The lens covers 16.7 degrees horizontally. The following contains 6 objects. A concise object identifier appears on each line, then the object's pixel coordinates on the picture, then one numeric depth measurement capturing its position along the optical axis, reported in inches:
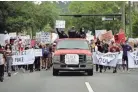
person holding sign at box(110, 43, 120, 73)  1024.2
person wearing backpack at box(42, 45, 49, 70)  1129.4
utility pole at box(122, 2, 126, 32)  1755.7
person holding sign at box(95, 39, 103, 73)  1025.4
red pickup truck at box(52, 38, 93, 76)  858.8
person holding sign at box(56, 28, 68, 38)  1031.1
